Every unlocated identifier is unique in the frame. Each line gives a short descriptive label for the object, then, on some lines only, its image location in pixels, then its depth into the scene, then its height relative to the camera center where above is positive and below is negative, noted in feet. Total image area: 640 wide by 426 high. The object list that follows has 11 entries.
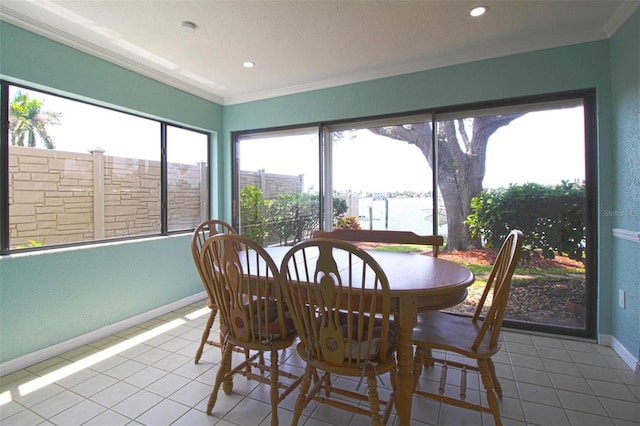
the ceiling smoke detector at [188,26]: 7.50 +4.63
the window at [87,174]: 7.68 +1.30
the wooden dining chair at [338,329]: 4.44 -1.72
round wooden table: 4.73 -1.38
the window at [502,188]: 8.67 +0.78
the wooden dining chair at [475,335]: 4.92 -2.13
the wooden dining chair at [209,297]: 6.17 -1.76
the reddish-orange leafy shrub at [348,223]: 11.53 -0.31
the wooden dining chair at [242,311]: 5.22 -1.67
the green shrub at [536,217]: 8.71 -0.12
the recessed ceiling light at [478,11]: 7.03 +4.62
